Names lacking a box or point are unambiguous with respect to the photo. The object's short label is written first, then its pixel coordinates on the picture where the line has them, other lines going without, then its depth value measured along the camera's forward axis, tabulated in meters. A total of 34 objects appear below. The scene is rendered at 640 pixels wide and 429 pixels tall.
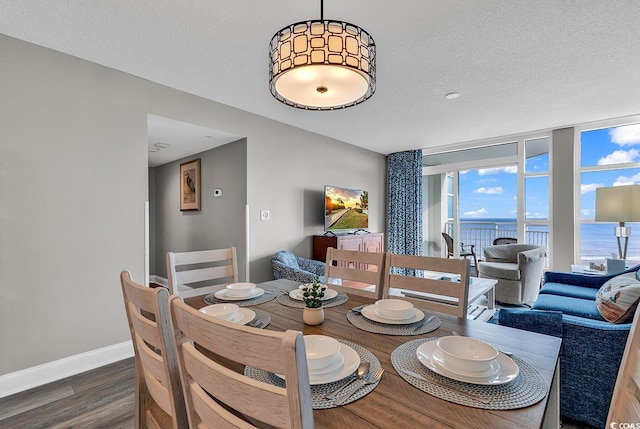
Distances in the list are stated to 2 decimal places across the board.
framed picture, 4.30
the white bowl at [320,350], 0.79
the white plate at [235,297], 1.53
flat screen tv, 4.17
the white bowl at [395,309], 1.20
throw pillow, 1.67
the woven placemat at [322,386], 0.69
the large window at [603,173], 3.83
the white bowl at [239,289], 1.55
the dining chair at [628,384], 0.63
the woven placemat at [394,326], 1.12
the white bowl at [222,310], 1.18
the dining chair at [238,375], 0.48
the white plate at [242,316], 1.18
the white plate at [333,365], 0.78
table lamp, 2.86
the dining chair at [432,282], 1.38
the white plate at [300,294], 1.54
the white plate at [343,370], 0.76
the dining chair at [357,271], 1.66
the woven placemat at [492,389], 0.69
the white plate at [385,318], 1.19
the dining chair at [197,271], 1.69
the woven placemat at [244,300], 1.47
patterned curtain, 5.45
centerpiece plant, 1.18
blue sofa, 1.47
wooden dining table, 0.63
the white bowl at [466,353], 0.78
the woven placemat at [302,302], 1.46
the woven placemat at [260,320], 1.18
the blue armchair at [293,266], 2.99
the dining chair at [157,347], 0.82
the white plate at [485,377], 0.76
